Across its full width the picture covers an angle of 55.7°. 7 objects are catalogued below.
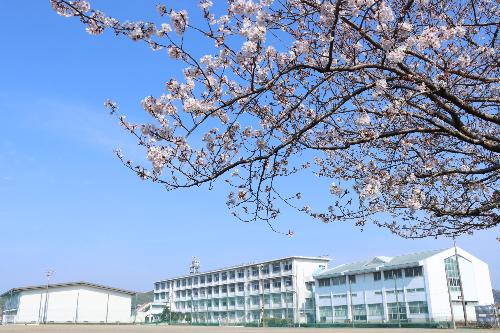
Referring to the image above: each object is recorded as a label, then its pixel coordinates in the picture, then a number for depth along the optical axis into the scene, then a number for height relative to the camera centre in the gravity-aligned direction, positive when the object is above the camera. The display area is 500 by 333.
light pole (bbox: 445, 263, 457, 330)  40.01 +2.89
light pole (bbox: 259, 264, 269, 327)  70.01 +4.55
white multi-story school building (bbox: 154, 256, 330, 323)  67.50 +3.44
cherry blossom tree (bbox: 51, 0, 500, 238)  5.04 +2.68
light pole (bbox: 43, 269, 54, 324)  74.46 +1.95
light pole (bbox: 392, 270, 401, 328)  50.78 +2.19
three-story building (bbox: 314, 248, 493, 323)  48.41 +2.41
